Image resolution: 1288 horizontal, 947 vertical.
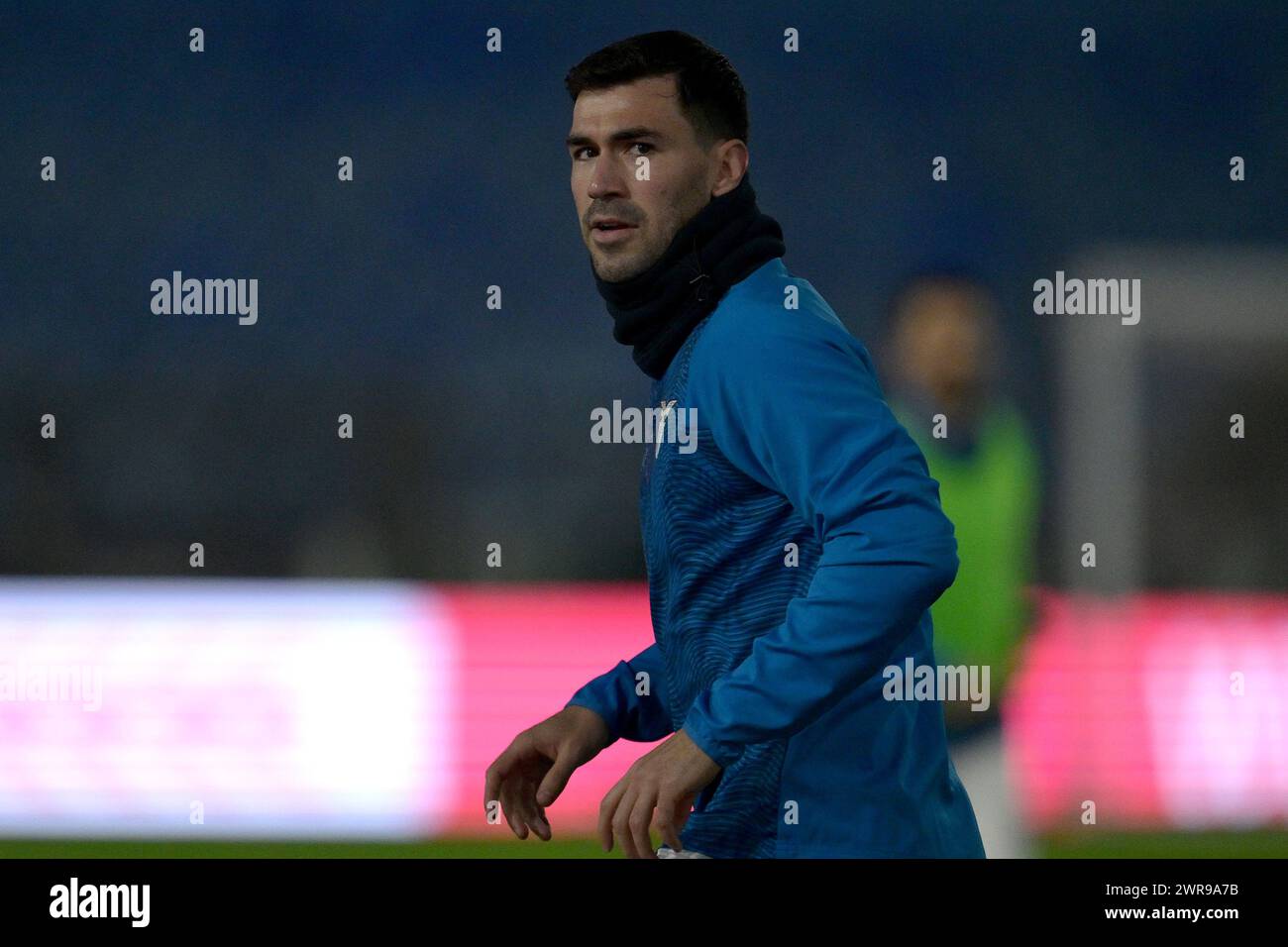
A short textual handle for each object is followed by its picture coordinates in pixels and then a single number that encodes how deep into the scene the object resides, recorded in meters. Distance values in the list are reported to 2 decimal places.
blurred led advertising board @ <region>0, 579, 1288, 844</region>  6.33
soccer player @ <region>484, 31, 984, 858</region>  3.07
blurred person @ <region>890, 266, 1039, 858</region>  5.38
